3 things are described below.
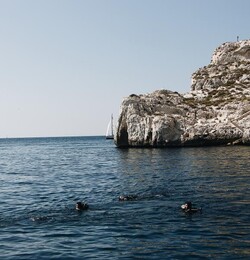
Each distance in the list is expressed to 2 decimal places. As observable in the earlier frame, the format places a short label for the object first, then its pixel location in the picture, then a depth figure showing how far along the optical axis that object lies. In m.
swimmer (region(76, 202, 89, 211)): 28.23
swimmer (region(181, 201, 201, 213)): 26.12
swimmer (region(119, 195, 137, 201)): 32.03
